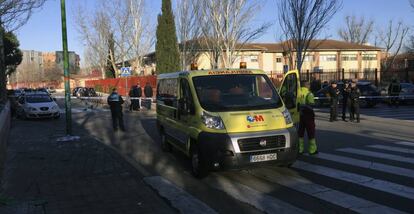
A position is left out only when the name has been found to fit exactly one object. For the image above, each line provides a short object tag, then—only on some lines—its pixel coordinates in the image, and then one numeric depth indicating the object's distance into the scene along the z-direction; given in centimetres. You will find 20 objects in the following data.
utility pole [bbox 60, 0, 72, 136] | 1284
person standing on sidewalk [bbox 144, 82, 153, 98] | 2761
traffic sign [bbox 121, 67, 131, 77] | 3081
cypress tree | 3950
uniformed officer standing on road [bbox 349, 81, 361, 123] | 1638
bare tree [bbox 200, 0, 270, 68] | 3312
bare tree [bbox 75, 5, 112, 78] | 4975
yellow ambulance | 715
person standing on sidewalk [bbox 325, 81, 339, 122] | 1720
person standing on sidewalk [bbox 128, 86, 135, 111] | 2700
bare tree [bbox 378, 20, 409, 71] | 6564
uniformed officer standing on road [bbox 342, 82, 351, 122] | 1725
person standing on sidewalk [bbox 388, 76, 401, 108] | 2362
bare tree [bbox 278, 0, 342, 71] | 2673
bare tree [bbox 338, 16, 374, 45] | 8080
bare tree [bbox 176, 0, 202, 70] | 3759
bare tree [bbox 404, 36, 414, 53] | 5828
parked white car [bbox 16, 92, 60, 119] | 2236
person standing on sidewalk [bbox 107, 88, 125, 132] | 1608
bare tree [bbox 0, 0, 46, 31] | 1234
